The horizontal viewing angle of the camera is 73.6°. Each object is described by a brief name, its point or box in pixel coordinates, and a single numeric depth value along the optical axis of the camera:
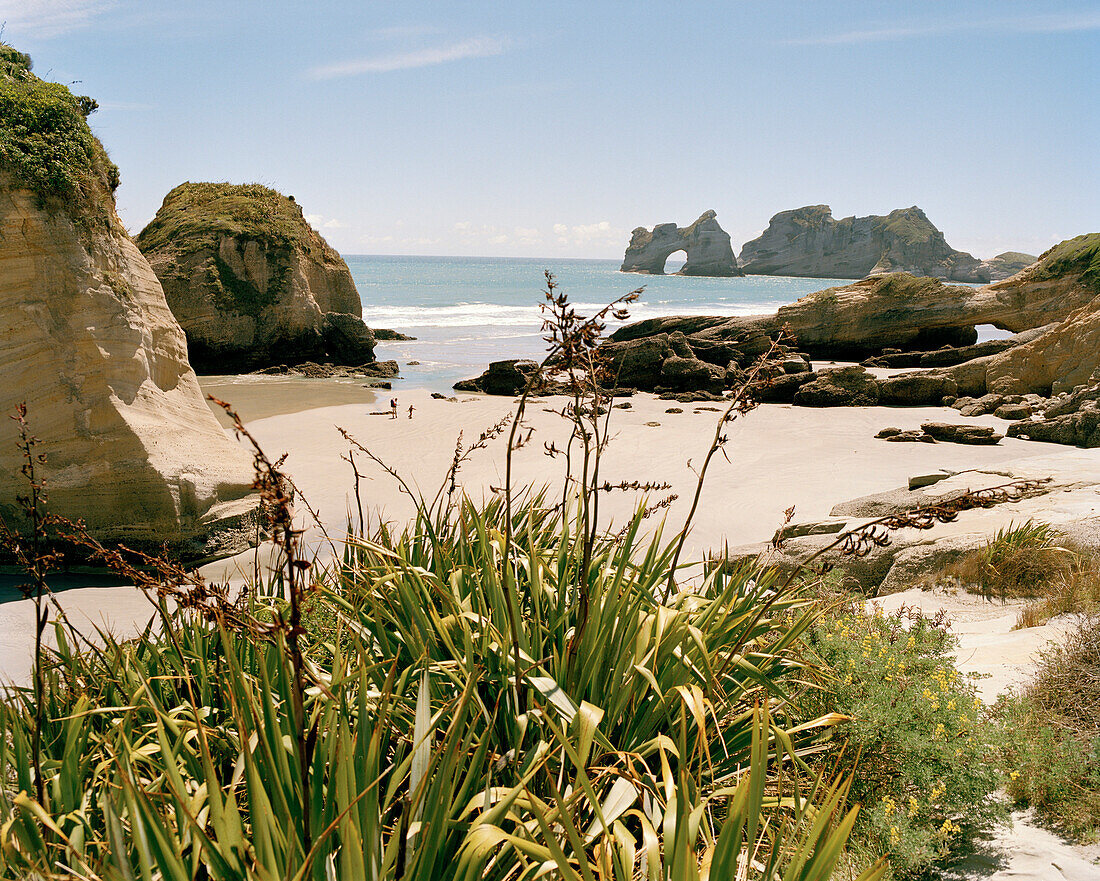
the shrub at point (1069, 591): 4.57
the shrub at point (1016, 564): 5.43
